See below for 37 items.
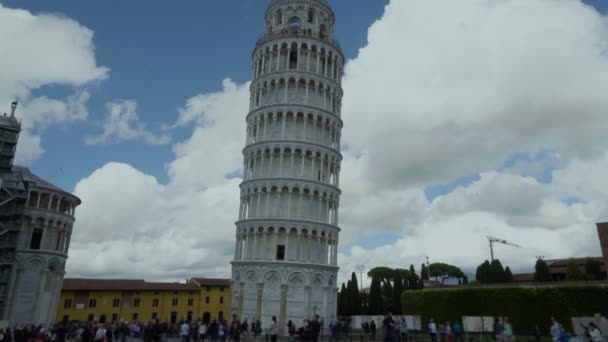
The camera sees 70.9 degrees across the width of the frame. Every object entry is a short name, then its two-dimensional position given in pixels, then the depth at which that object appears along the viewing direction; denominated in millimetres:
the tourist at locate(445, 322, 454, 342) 25219
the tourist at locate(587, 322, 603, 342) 16641
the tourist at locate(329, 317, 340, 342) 29139
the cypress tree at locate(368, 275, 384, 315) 61750
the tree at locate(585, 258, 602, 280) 65600
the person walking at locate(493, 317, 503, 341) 22941
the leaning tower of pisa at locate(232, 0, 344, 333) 40469
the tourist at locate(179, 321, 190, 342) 23875
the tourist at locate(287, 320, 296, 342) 24344
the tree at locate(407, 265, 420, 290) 62125
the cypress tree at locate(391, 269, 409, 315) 61938
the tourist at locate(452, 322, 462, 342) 26755
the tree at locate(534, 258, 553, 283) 57500
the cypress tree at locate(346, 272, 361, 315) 63094
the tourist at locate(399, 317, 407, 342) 24766
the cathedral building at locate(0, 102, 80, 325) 45688
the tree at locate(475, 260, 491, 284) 62581
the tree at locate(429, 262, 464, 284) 107938
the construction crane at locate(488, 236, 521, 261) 93019
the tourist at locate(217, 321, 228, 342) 25703
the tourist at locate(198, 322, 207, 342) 26161
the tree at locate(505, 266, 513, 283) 60706
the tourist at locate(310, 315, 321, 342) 24438
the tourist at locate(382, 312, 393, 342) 21781
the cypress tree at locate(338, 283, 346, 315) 63500
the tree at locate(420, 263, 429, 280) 79600
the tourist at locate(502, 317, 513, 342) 19562
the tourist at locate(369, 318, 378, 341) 30602
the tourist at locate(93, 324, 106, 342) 18609
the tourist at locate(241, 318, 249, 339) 31088
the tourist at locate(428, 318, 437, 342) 25284
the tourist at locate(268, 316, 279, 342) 24891
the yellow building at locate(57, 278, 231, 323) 68562
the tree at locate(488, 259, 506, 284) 60031
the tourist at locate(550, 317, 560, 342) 18203
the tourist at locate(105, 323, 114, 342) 25231
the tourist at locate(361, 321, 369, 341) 30214
